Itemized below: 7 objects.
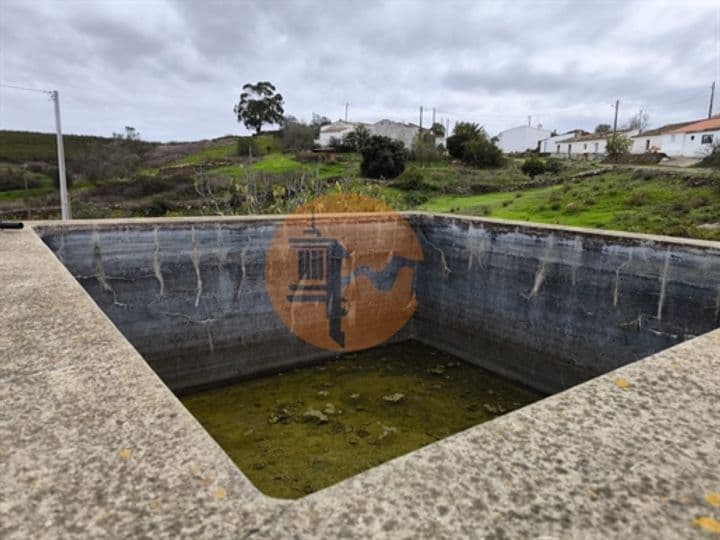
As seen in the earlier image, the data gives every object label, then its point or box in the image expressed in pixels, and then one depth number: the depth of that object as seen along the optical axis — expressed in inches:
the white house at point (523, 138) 1632.6
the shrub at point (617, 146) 960.9
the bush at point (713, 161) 596.0
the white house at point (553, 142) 1552.7
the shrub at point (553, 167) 762.2
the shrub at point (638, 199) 418.3
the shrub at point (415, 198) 584.3
